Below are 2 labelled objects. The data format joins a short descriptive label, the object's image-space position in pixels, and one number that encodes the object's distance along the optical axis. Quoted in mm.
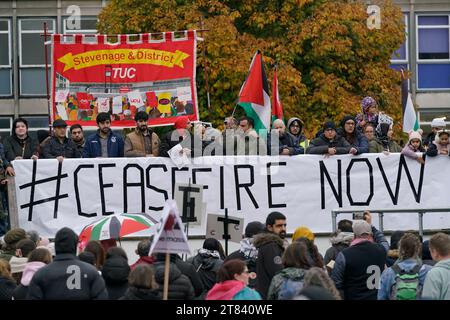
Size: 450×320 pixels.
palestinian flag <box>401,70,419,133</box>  22641
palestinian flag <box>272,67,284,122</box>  23078
